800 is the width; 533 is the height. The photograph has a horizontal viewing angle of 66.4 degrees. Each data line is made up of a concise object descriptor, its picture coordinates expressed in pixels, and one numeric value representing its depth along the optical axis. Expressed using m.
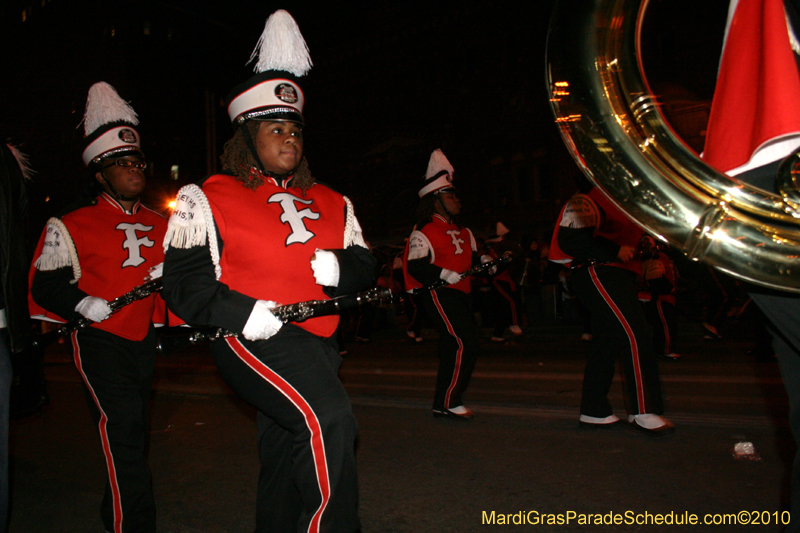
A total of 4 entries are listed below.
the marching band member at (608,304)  4.55
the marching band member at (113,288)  3.04
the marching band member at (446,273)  5.46
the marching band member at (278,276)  2.16
